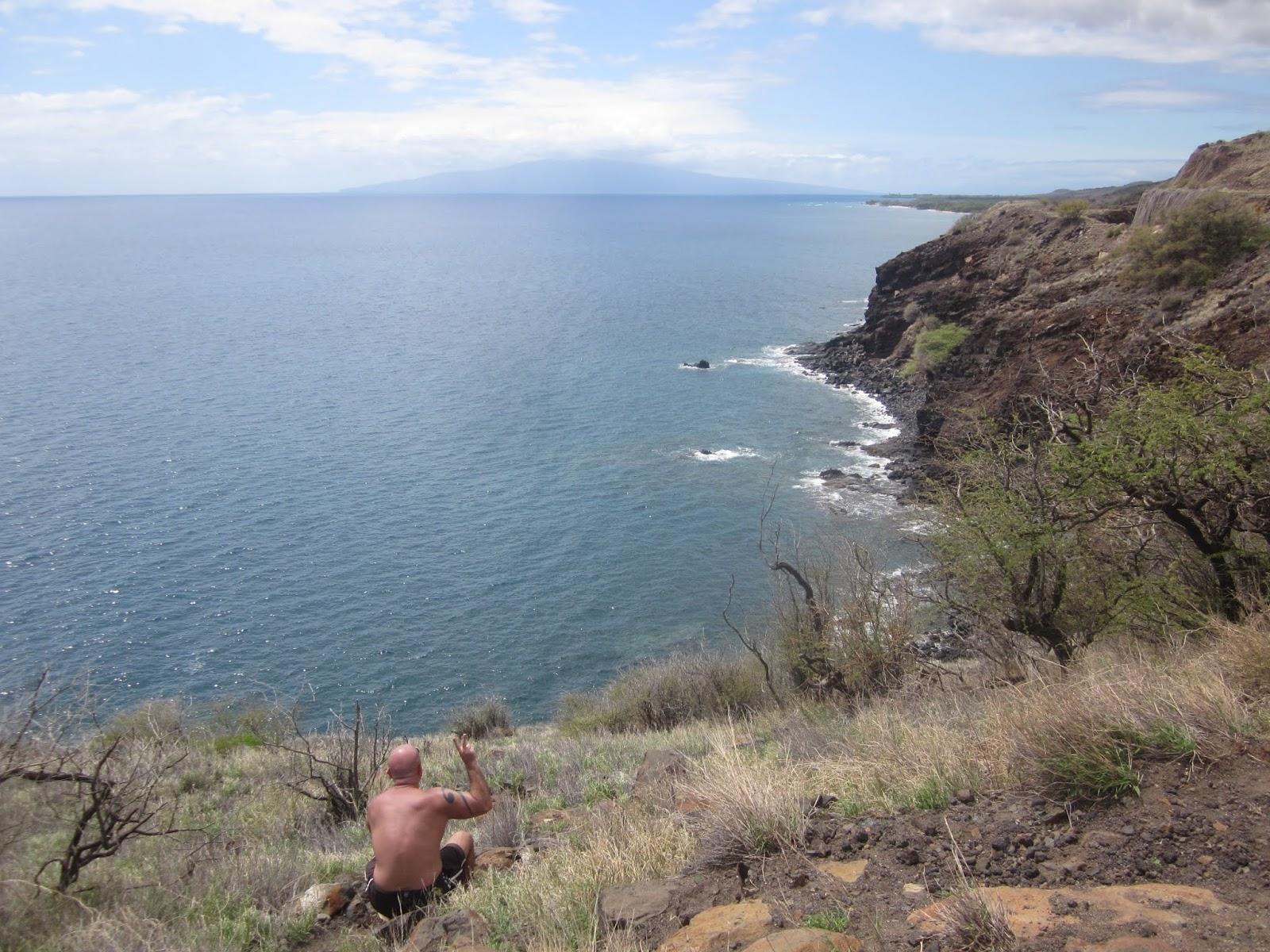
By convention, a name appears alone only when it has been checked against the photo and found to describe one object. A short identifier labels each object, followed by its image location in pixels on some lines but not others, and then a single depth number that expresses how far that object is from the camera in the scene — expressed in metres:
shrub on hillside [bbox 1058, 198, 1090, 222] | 56.00
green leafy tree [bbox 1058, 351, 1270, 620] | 9.39
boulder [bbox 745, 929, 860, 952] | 4.32
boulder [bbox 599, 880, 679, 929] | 5.09
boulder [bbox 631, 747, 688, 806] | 7.73
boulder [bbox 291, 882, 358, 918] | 6.60
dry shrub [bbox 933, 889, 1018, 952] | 4.09
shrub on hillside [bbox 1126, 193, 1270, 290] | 36.47
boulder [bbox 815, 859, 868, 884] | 5.20
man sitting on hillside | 6.20
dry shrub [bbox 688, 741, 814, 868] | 5.68
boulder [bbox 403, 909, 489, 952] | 5.48
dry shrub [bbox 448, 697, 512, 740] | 19.89
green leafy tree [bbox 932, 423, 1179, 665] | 10.53
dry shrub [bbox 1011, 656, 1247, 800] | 5.42
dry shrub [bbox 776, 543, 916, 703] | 13.86
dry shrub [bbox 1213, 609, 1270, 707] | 6.09
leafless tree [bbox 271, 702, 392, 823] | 9.78
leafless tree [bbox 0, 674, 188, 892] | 6.81
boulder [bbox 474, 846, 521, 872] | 7.07
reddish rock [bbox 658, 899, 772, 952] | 4.66
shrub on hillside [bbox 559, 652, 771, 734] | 16.77
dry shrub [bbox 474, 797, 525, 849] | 7.84
